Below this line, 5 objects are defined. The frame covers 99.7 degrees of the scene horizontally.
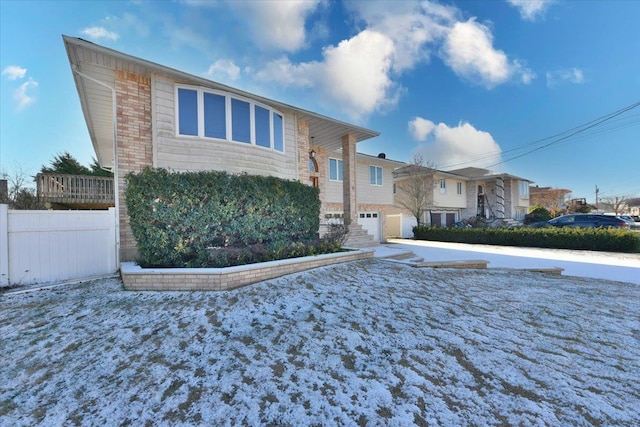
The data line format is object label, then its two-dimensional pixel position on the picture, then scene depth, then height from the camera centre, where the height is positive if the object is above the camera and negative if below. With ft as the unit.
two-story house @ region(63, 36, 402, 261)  22.49 +9.76
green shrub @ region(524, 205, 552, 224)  86.17 -0.51
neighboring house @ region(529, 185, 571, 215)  117.92 +7.27
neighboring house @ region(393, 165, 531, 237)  76.59 +6.35
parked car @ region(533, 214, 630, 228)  52.20 -1.44
